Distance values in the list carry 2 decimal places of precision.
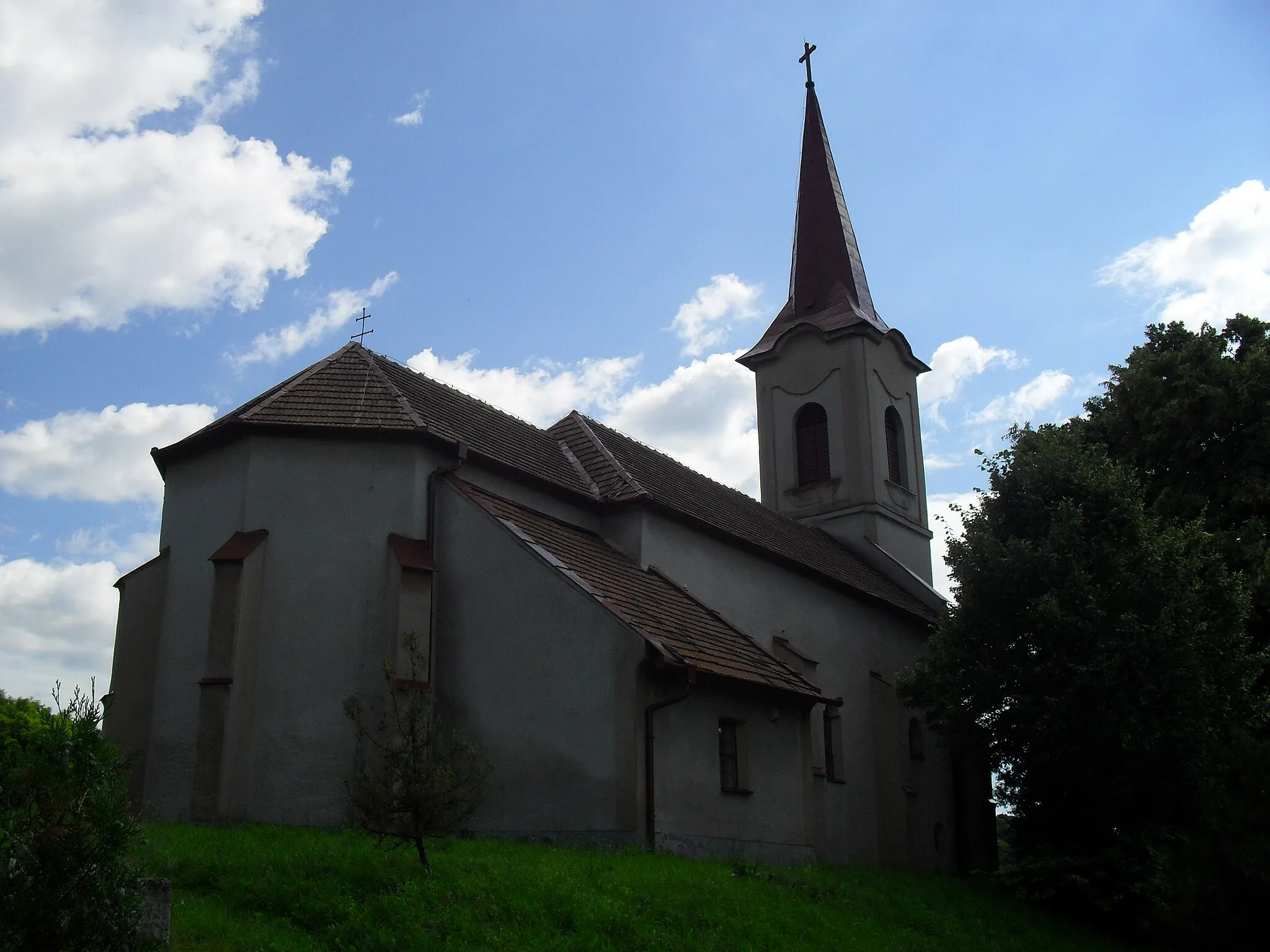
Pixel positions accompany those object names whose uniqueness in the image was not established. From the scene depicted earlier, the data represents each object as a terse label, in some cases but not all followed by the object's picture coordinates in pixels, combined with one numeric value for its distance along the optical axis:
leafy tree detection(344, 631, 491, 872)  11.27
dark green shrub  7.06
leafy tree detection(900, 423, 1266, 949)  18.88
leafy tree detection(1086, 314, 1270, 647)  24.11
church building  16.67
